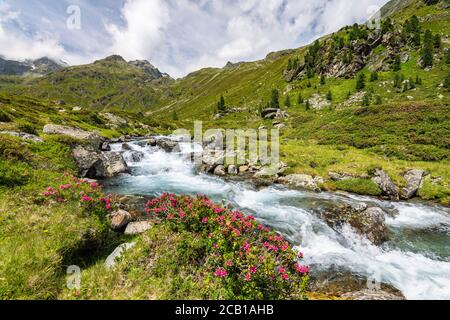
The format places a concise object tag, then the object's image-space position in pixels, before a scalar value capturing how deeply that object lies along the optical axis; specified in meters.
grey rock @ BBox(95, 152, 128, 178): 24.00
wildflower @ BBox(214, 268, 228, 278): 5.59
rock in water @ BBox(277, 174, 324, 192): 22.47
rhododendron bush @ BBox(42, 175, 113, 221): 8.94
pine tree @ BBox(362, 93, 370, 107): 52.56
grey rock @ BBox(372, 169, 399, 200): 20.41
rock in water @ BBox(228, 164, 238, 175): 27.68
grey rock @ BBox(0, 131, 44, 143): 21.67
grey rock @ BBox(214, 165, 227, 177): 27.64
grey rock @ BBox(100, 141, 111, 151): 36.19
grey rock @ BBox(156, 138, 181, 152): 40.81
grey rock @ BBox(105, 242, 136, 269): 6.62
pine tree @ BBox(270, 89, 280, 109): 83.38
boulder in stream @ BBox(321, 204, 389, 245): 12.86
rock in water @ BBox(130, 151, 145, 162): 33.88
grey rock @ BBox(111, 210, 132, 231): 10.52
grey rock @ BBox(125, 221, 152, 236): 9.95
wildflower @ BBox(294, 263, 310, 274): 6.43
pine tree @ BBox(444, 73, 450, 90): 48.81
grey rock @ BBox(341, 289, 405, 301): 6.92
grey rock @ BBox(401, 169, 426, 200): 20.47
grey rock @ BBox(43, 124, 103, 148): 28.99
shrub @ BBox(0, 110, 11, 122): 29.01
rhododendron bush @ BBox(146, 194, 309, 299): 5.66
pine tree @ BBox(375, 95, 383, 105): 51.01
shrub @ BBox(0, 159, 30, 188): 9.70
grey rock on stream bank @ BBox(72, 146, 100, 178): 22.38
